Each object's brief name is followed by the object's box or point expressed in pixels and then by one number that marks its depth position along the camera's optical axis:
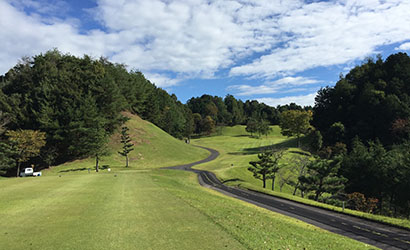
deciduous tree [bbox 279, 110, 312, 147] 83.56
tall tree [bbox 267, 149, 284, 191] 45.31
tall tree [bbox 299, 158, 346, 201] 37.28
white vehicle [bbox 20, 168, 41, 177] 45.91
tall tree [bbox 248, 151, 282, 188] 45.32
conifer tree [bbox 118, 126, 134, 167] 57.33
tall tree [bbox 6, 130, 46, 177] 47.69
